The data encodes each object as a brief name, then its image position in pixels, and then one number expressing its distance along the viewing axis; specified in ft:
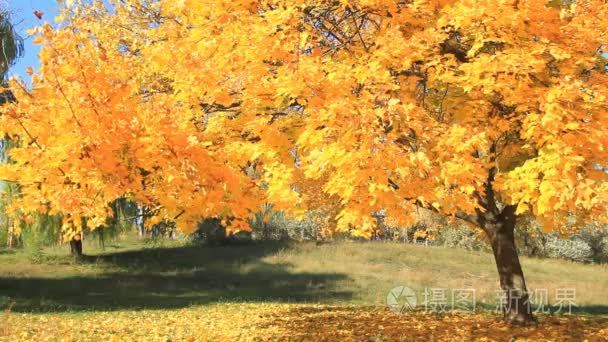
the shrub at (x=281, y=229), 151.84
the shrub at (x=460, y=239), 143.33
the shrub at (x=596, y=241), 136.26
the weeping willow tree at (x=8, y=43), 59.72
